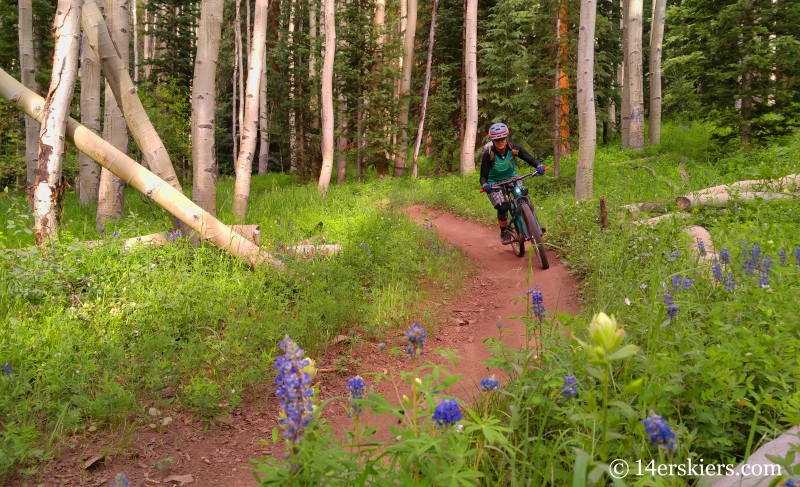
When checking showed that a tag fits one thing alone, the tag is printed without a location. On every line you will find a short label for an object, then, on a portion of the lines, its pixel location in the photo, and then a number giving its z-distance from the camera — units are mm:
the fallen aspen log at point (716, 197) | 7496
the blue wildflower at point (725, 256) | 4120
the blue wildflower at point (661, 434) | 1487
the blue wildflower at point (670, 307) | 2750
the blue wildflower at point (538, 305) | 2938
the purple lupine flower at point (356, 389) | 1877
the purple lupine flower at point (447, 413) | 1568
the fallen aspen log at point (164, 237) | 6004
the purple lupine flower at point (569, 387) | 2346
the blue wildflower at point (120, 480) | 1625
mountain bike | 7458
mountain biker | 8055
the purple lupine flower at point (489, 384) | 2121
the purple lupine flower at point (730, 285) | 3640
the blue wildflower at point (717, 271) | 4000
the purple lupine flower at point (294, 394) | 1556
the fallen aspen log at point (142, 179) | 5938
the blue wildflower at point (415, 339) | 1909
